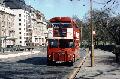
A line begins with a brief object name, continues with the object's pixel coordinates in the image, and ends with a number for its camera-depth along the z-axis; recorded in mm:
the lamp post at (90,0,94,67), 15430
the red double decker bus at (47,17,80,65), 16758
